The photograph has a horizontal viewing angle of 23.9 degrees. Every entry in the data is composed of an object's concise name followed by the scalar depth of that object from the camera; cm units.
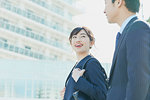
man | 206
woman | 312
